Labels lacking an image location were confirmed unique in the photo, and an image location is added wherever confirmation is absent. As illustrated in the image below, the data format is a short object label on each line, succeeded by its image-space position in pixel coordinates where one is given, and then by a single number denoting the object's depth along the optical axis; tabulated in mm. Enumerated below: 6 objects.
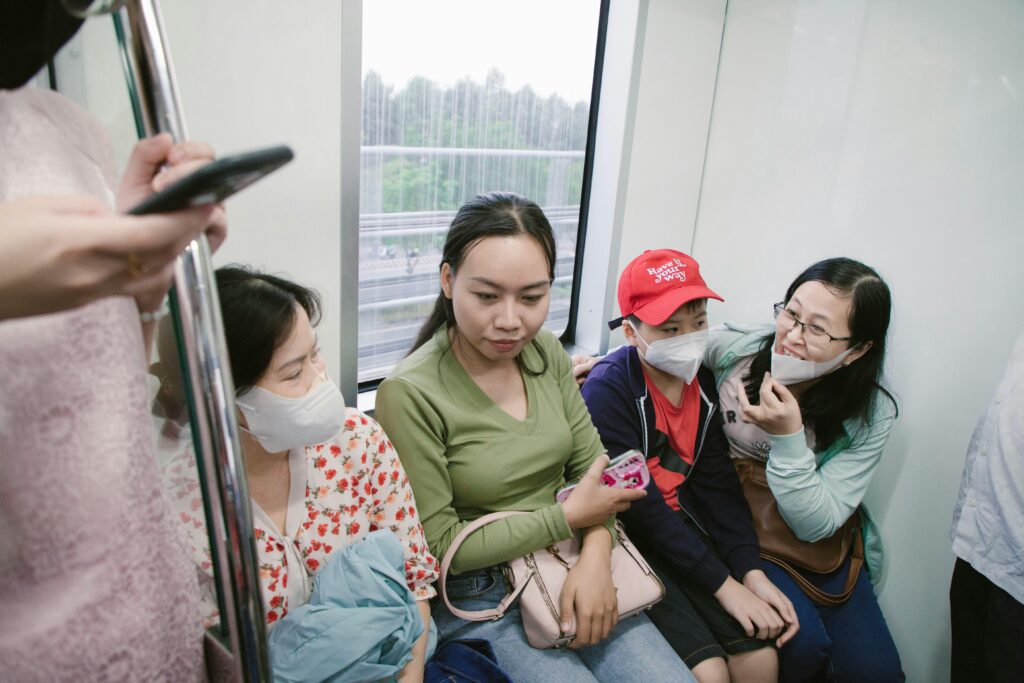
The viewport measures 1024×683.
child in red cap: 1668
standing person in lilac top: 538
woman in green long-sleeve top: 1450
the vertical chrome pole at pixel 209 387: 594
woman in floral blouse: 1146
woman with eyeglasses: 1772
